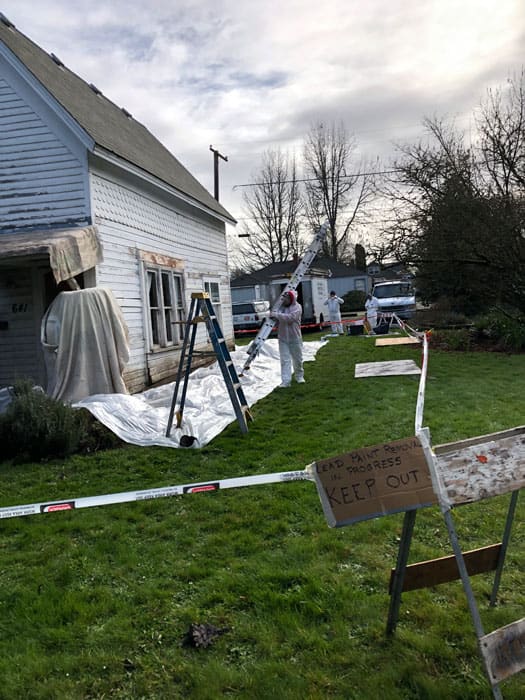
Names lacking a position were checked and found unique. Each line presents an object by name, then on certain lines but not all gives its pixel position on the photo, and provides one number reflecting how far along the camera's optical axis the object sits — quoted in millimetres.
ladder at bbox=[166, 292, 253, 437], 6645
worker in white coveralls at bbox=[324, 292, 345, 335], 22375
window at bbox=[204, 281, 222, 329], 14659
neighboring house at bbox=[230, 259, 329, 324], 28188
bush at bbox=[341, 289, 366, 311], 41688
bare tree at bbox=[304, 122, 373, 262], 46125
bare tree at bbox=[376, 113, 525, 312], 14555
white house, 8547
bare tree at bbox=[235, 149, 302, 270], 46375
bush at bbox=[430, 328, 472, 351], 15180
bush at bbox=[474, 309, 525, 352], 14242
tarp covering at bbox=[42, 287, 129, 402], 8016
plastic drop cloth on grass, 6961
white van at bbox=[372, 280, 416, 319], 24703
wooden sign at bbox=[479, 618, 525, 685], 2098
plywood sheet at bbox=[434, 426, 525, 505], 2154
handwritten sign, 2191
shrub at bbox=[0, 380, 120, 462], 6348
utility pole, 22781
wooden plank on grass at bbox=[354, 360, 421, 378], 11231
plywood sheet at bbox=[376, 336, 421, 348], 14191
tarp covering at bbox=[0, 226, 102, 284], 7448
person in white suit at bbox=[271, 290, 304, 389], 9852
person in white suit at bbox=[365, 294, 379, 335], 21262
